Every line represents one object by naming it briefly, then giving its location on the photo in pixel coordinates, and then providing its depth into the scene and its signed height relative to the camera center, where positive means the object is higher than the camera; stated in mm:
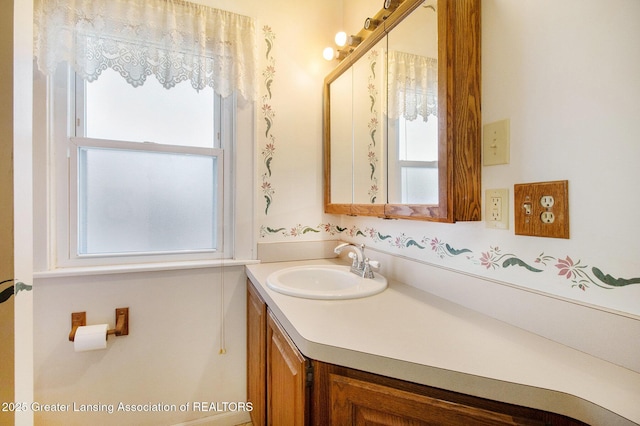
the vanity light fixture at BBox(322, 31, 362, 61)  1459 +936
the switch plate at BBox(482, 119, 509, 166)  812 +212
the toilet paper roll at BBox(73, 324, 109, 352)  1170 -540
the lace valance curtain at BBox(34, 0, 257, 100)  1182 +819
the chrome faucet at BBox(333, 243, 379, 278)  1225 -230
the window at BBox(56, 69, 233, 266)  1313 +208
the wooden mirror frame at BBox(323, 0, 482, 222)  839 +311
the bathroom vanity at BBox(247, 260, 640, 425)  529 -336
